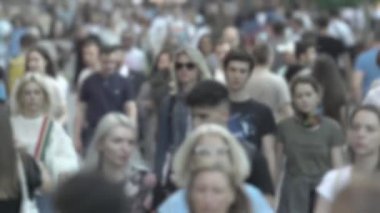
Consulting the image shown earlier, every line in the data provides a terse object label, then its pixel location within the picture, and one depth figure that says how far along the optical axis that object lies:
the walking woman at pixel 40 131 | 18.33
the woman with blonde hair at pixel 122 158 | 16.27
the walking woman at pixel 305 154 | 21.12
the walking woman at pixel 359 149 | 15.97
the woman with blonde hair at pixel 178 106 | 19.70
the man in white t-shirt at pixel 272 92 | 25.64
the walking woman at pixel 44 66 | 27.17
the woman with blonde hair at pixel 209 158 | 14.05
